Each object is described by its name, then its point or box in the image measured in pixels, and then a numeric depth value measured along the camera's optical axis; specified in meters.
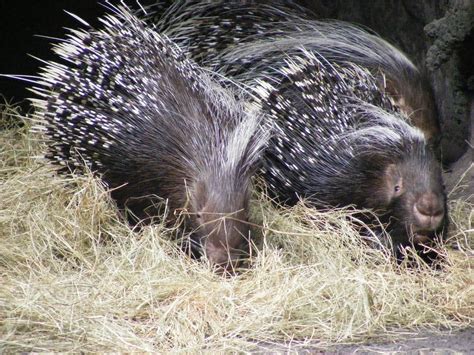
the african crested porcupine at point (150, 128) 7.79
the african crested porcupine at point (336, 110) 7.99
